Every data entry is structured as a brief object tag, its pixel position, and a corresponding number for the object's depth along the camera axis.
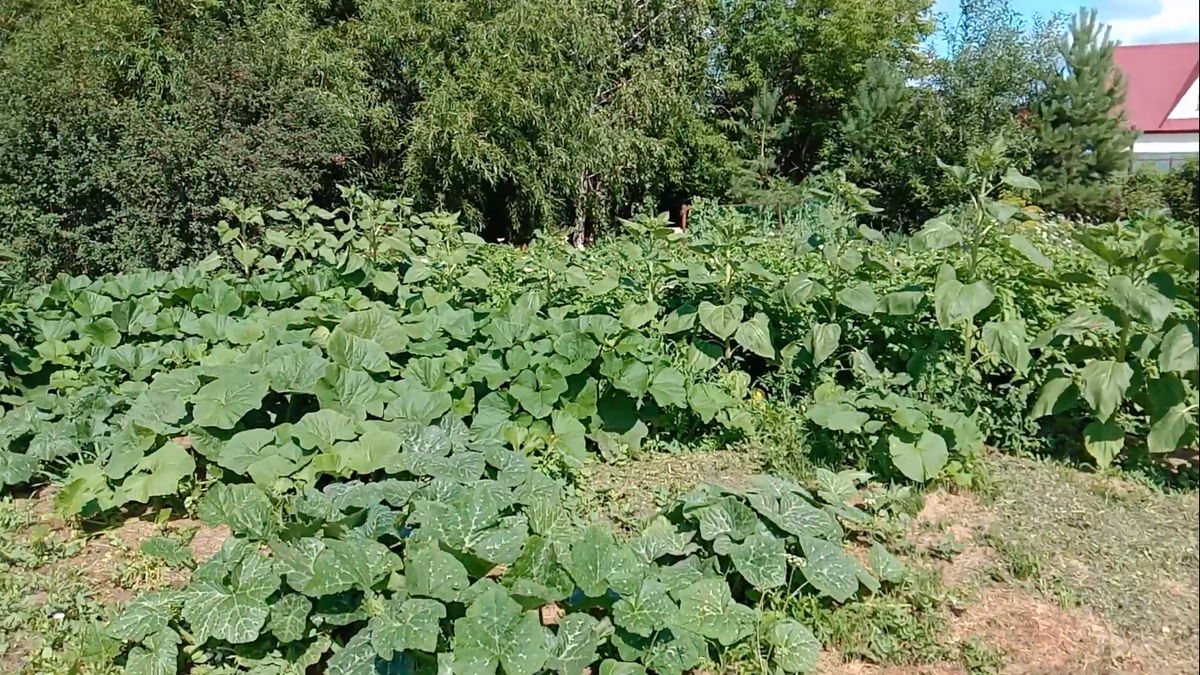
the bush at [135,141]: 7.58
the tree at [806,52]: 17.86
